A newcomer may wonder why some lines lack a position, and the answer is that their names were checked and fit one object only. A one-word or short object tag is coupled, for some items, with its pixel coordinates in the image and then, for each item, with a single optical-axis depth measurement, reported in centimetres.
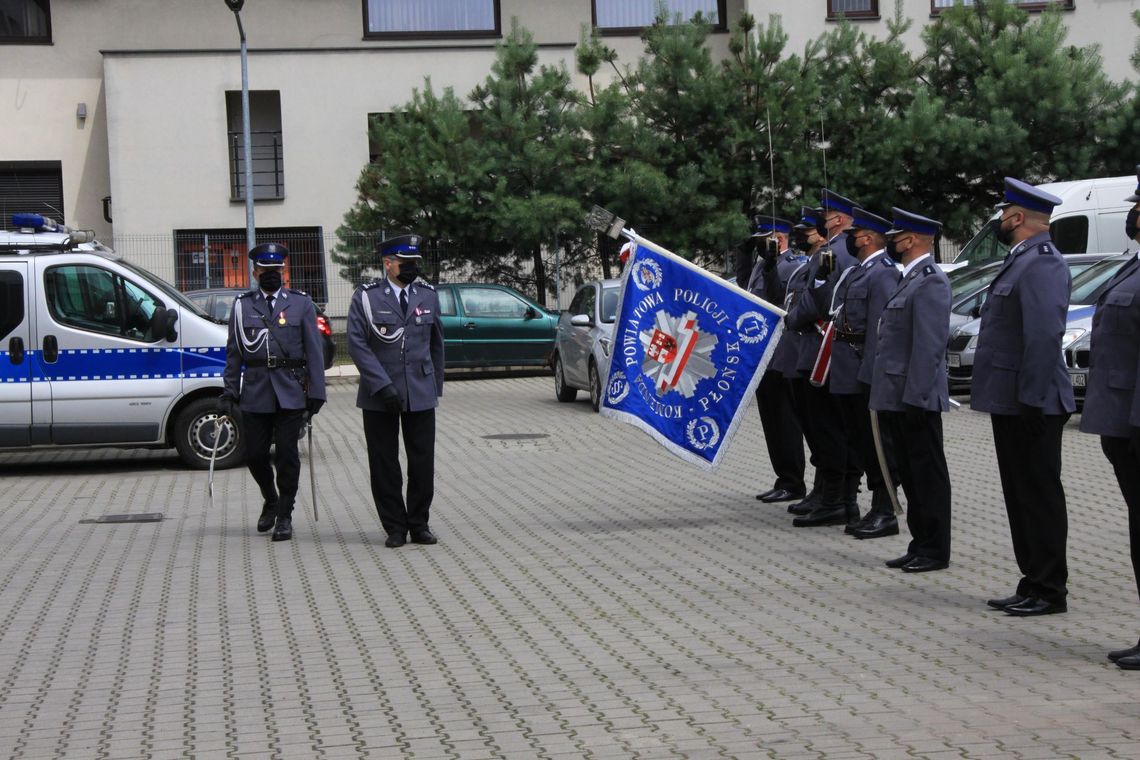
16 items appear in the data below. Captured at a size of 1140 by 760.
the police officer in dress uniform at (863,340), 940
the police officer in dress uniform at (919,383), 847
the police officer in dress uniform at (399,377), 984
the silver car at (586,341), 1894
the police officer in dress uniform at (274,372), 1045
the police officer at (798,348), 1048
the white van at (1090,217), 2234
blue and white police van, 1400
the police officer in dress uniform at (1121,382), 632
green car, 2561
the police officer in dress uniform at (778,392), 1120
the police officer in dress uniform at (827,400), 1002
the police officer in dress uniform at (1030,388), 716
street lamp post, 2803
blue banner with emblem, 1058
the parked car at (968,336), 1777
